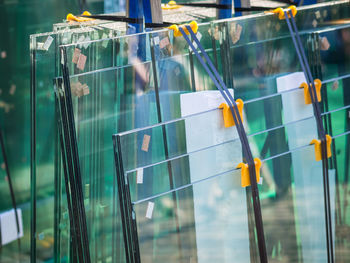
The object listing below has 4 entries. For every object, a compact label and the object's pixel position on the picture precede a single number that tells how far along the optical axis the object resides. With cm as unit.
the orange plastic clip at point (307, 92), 546
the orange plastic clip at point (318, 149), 546
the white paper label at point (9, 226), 601
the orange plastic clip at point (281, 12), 543
